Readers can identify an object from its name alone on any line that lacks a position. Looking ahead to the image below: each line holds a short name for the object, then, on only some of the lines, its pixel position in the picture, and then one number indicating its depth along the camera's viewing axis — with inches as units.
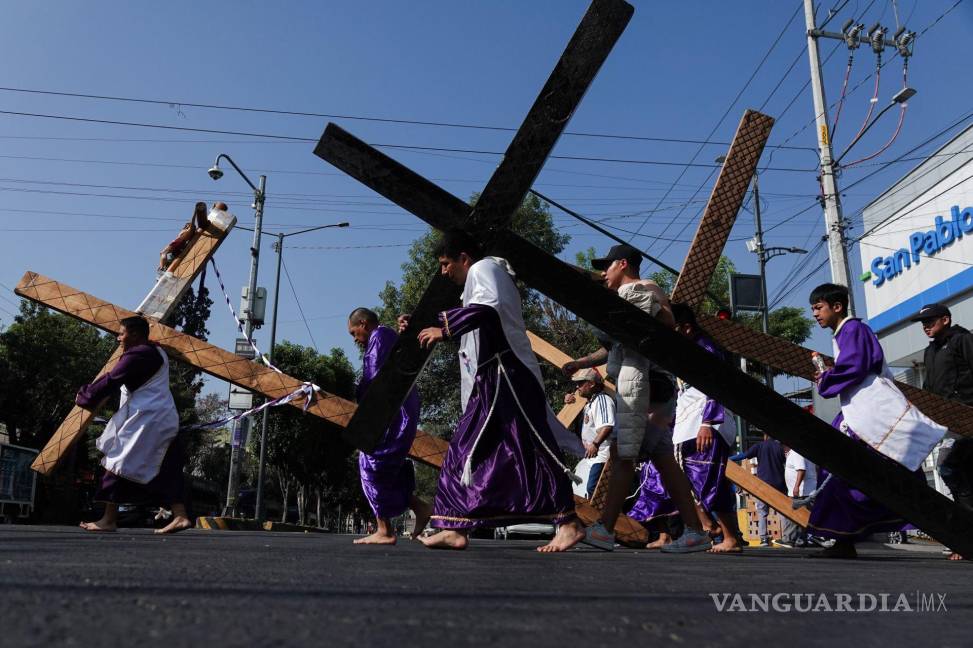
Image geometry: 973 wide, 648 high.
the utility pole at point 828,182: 544.7
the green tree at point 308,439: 1181.7
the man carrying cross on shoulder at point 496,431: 163.5
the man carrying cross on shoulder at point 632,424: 192.5
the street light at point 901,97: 638.5
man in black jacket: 235.1
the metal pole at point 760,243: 801.6
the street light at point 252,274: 722.2
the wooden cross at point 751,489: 279.6
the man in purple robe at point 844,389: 184.1
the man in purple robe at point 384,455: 238.7
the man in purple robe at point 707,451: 242.1
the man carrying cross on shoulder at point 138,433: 249.1
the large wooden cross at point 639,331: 146.8
